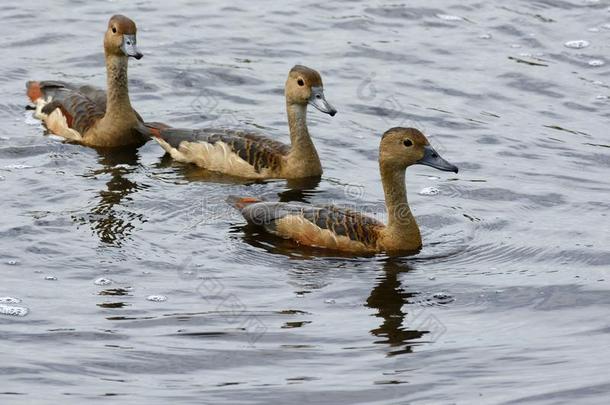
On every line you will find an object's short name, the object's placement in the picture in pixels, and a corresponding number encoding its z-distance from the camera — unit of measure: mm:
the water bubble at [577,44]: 18719
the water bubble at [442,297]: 10656
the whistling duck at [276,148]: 14250
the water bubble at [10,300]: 10086
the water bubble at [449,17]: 19984
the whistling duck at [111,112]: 15266
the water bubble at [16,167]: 14008
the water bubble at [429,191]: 13758
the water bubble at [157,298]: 10359
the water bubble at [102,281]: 10734
